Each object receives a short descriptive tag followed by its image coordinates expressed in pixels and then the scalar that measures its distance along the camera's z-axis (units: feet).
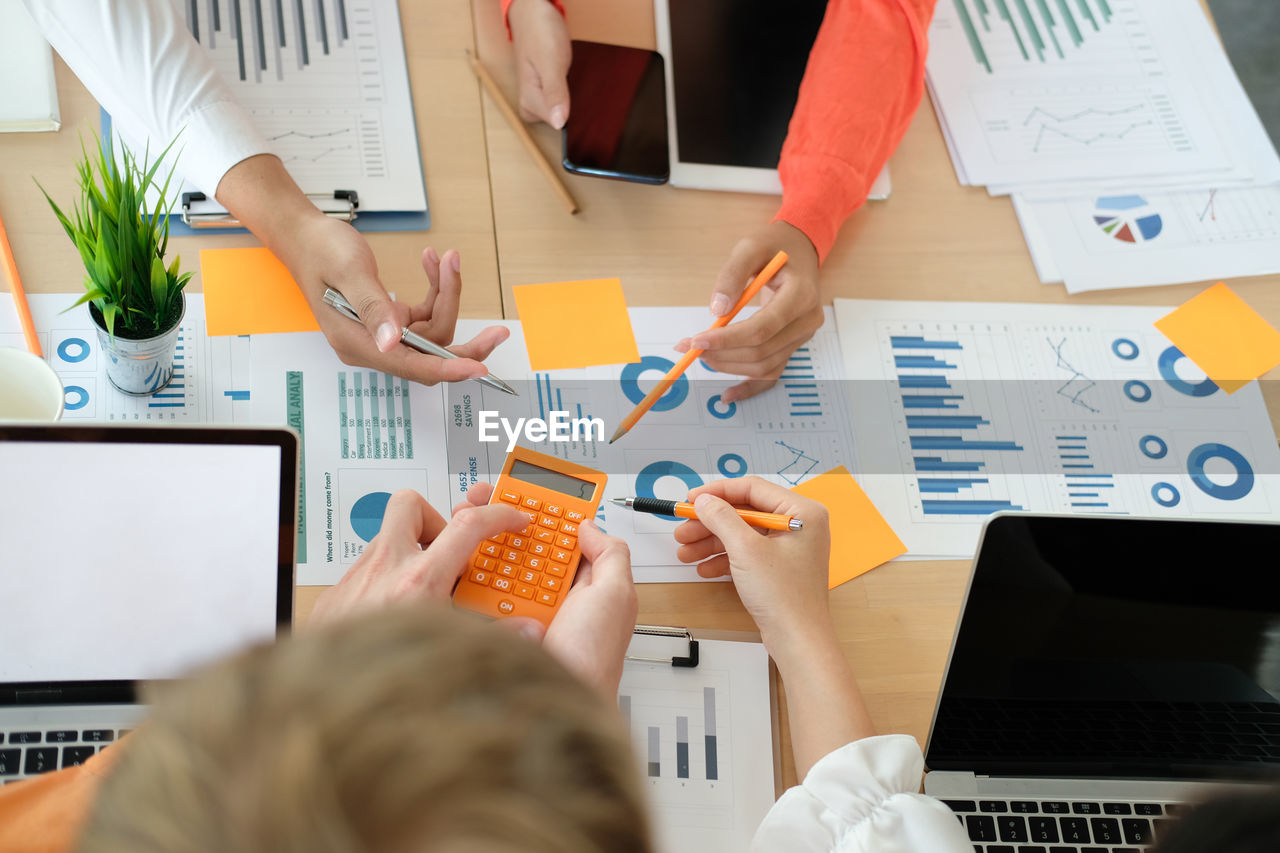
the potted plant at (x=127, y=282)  2.30
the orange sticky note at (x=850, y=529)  2.82
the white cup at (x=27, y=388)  2.37
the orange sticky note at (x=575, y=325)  3.03
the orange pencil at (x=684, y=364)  2.94
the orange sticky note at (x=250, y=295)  2.88
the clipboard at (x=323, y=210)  2.99
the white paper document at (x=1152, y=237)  3.53
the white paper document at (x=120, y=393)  2.66
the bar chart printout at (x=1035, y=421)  3.04
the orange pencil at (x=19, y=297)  2.67
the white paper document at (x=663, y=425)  2.78
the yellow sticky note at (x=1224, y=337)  3.41
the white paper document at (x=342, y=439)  2.58
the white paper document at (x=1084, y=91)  3.74
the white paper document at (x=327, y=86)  3.19
